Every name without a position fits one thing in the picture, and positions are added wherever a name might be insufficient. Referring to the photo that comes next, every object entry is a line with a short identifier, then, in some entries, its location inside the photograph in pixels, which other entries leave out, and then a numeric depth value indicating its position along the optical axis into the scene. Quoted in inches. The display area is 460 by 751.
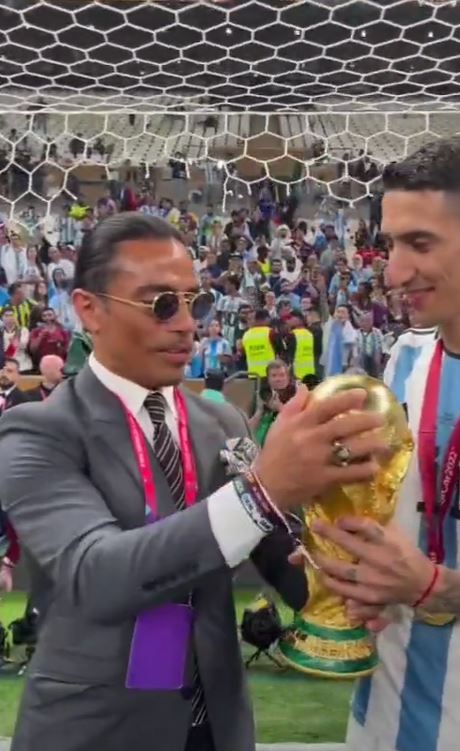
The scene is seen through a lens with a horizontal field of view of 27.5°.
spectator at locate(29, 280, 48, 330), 287.1
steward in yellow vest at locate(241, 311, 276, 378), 283.1
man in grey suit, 45.7
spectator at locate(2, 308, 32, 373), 280.4
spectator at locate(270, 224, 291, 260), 351.9
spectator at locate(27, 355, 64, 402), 203.3
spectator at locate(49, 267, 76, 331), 281.0
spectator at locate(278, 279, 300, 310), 320.7
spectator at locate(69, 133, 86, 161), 291.4
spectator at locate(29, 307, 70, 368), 269.7
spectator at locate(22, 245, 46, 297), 304.2
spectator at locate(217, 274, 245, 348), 307.1
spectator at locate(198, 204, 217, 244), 347.3
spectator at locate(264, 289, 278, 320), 318.7
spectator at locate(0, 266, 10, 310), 302.2
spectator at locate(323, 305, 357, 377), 287.0
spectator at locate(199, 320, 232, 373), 292.7
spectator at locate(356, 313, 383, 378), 270.1
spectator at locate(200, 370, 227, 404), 207.3
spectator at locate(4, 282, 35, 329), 295.3
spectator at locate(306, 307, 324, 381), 289.3
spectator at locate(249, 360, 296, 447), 179.5
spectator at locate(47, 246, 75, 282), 283.0
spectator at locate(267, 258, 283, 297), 328.5
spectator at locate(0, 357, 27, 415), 192.4
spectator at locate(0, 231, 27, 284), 307.3
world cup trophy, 38.5
